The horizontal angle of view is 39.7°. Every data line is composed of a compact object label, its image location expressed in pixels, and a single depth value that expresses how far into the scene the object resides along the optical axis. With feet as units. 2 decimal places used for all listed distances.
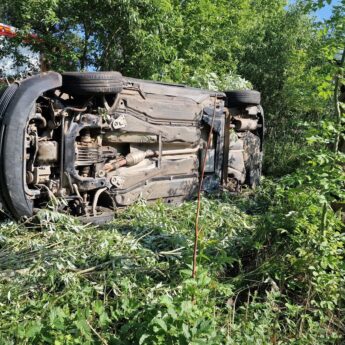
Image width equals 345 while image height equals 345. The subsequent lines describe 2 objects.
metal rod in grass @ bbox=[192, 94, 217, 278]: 9.60
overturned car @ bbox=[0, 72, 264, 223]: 15.49
